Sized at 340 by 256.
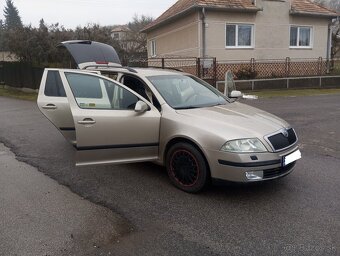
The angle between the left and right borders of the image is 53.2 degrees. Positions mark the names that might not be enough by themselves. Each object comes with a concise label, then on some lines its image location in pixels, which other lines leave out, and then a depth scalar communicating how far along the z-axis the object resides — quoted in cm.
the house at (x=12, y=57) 2339
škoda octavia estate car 396
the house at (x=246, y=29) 1747
